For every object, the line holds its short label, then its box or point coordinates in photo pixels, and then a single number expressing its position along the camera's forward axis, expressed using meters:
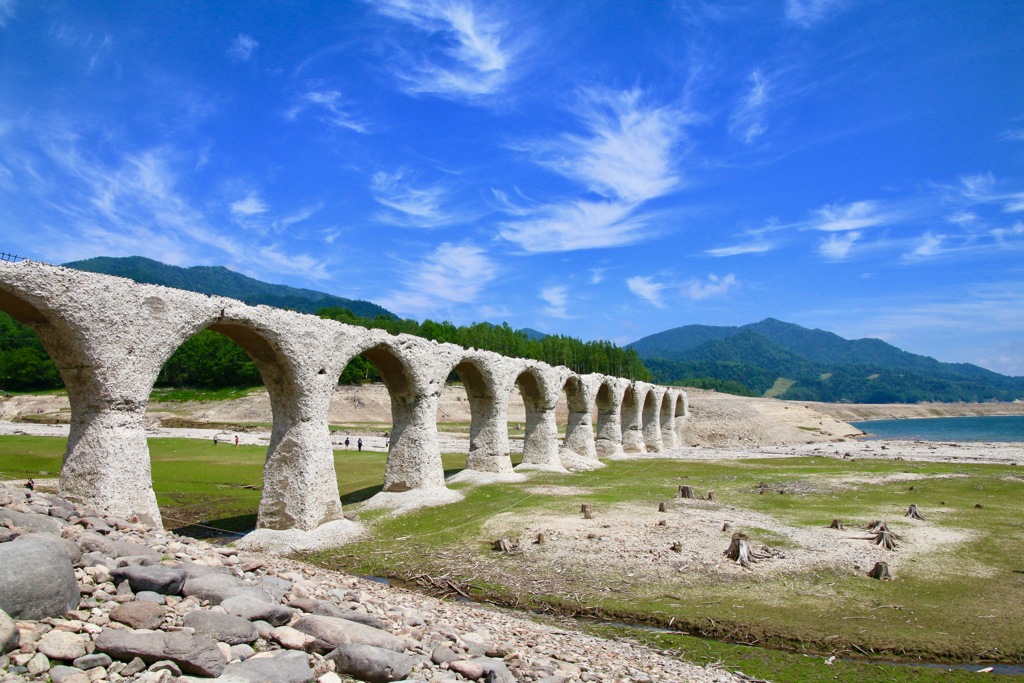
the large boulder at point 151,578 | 6.71
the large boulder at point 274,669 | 5.36
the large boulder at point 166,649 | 5.23
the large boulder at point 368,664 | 6.12
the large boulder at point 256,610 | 6.65
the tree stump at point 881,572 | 12.09
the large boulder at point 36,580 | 5.34
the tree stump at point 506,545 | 14.31
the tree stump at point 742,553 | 12.92
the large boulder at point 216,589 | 6.94
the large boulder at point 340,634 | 6.52
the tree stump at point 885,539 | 14.00
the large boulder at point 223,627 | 6.04
